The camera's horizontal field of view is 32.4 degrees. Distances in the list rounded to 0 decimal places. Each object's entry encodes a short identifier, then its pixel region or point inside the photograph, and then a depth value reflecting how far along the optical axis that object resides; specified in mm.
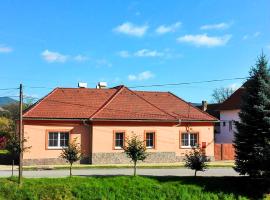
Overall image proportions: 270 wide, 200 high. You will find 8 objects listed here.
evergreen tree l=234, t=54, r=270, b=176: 24312
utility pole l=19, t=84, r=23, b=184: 24078
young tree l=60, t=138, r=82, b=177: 26375
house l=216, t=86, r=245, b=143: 51281
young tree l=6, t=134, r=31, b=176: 25262
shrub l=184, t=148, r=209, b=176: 25953
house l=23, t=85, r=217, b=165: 34812
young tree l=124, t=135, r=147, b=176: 26547
